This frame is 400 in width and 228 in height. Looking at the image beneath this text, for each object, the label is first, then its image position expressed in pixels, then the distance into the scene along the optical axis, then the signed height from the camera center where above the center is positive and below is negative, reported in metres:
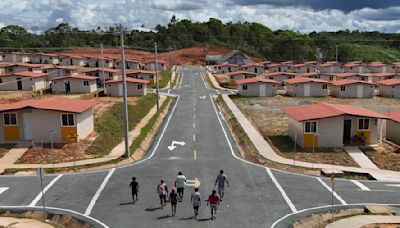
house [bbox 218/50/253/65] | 132.75 -4.06
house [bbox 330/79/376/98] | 70.56 -7.64
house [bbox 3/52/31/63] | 110.00 -1.96
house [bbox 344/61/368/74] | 113.69 -6.45
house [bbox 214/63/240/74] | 112.37 -5.81
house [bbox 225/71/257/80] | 88.06 -6.06
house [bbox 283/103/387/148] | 33.91 -6.71
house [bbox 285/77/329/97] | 70.62 -7.14
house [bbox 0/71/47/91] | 66.12 -5.06
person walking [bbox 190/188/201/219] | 17.86 -6.48
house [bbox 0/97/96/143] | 33.12 -5.88
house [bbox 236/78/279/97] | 69.62 -6.95
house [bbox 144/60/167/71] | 107.44 -4.47
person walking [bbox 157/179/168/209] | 19.47 -6.69
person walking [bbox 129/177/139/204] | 20.16 -6.63
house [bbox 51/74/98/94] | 64.44 -5.52
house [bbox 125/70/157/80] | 79.06 -5.11
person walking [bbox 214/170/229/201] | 20.42 -6.62
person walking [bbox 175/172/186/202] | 20.02 -6.53
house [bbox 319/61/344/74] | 111.44 -6.21
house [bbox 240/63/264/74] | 107.19 -5.64
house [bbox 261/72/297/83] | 85.81 -6.27
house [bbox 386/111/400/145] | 37.67 -7.67
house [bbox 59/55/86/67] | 109.44 -2.96
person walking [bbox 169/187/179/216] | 18.39 -6.68
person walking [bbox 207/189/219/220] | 17.95 -6.62
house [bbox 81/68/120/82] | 77.25 -4.58
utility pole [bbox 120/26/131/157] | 29.64 -5.11
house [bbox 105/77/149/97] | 63.75 -6.01
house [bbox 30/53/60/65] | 110.69 -2.59
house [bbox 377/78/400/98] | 72.69 -7.79
